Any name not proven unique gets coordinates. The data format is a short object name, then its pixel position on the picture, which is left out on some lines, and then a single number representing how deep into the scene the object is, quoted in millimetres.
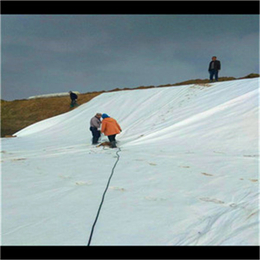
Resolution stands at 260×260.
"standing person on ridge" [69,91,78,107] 14016
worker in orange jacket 5887
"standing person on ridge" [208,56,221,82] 9960
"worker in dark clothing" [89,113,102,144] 6704
